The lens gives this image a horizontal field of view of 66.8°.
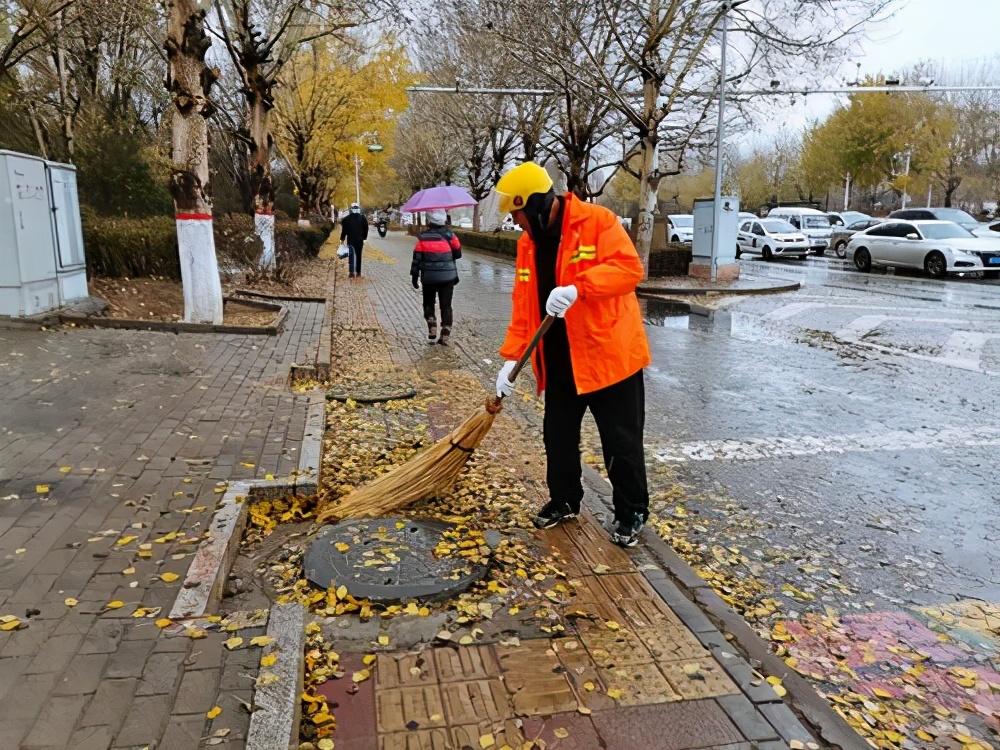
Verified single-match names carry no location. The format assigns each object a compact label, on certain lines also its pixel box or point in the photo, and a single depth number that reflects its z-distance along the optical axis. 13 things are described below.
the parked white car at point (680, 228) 30.08
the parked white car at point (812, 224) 31.59
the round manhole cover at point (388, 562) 3.40
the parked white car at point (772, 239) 28.59
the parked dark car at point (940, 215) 26.19
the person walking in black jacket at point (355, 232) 19.11
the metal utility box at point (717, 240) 19.17
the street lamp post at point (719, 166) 16.47
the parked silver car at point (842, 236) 30.75
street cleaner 3.75
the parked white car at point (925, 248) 20.34
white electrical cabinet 8.88
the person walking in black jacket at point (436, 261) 10.01
